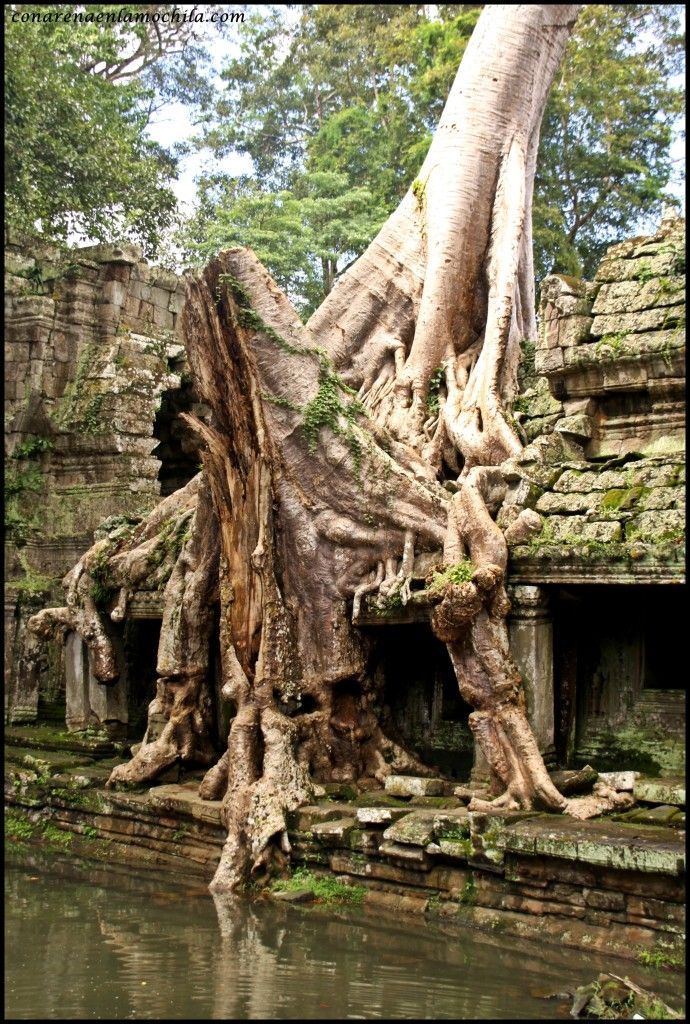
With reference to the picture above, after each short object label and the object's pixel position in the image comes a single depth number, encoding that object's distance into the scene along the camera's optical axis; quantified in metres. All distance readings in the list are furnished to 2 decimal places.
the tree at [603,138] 18.38
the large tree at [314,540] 7.22
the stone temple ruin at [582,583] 7.05
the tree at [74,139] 14.02
